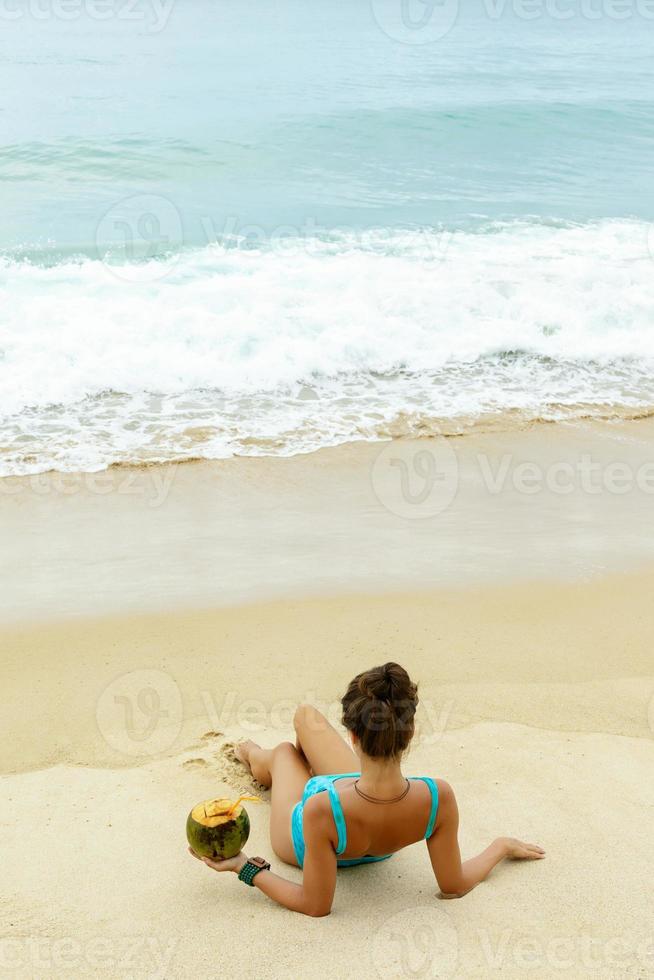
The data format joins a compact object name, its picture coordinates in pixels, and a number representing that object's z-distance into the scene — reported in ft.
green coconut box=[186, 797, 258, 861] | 17.72
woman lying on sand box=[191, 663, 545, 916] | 17.15
